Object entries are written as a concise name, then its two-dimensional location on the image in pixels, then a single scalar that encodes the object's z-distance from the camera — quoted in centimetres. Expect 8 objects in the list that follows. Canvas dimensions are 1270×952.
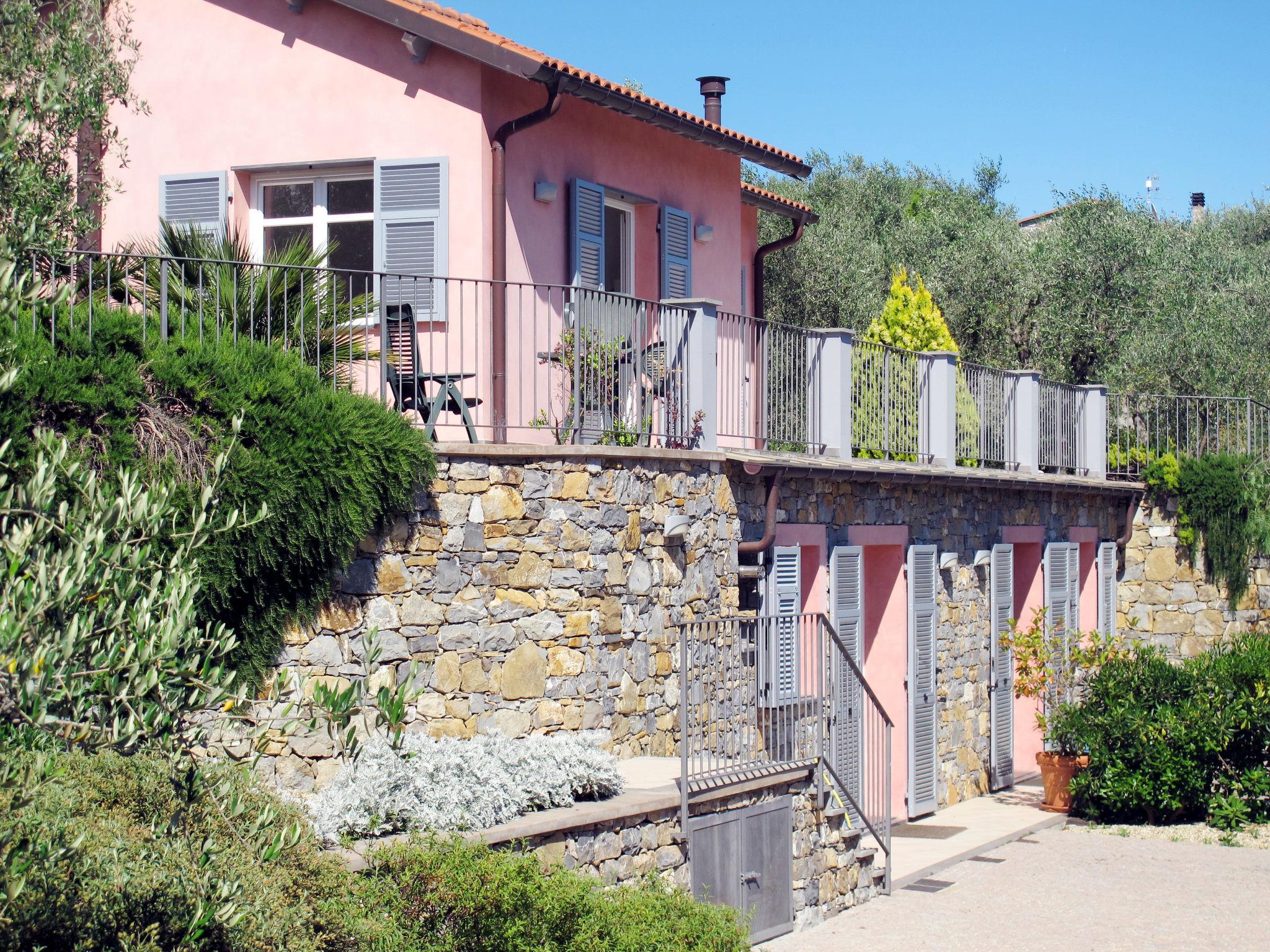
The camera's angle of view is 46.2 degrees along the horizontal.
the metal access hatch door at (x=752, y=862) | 891
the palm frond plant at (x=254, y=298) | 880
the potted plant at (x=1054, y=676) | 1444
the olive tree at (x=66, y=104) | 858
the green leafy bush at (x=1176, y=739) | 1335
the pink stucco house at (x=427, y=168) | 1115
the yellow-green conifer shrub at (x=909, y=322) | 1892
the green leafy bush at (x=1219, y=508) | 1814
